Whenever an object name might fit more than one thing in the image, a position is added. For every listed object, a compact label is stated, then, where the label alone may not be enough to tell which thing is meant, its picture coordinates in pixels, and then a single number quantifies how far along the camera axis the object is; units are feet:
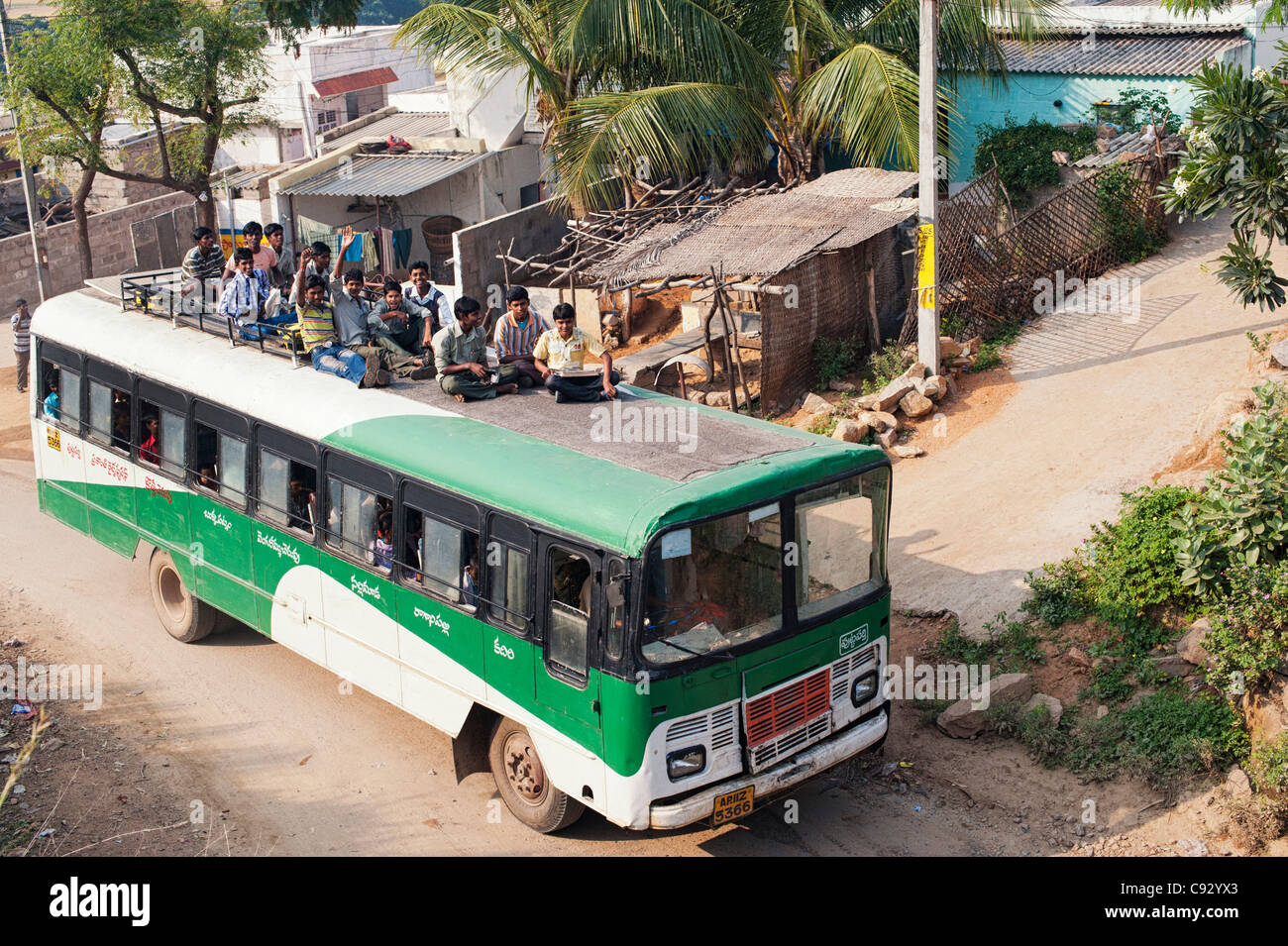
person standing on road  61.72
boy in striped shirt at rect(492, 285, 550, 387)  31.14
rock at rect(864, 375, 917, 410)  43.16
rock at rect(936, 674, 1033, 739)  28.40
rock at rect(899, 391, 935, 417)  43.47
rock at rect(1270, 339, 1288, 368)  37.82
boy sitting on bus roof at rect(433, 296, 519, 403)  28.45
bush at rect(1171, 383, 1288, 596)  26.73
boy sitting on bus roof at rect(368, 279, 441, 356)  33.83
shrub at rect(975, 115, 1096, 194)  62.49
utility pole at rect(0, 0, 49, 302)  72.74
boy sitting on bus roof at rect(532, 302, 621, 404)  28.40
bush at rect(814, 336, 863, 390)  47.57
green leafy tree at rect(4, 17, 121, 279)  64.69
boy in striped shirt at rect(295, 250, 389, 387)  29.19
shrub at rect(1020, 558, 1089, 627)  30.63
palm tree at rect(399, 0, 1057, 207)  51.55
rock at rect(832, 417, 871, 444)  41.68
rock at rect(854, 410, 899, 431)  42.50
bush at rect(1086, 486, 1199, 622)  29.14
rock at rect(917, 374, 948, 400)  43.93
